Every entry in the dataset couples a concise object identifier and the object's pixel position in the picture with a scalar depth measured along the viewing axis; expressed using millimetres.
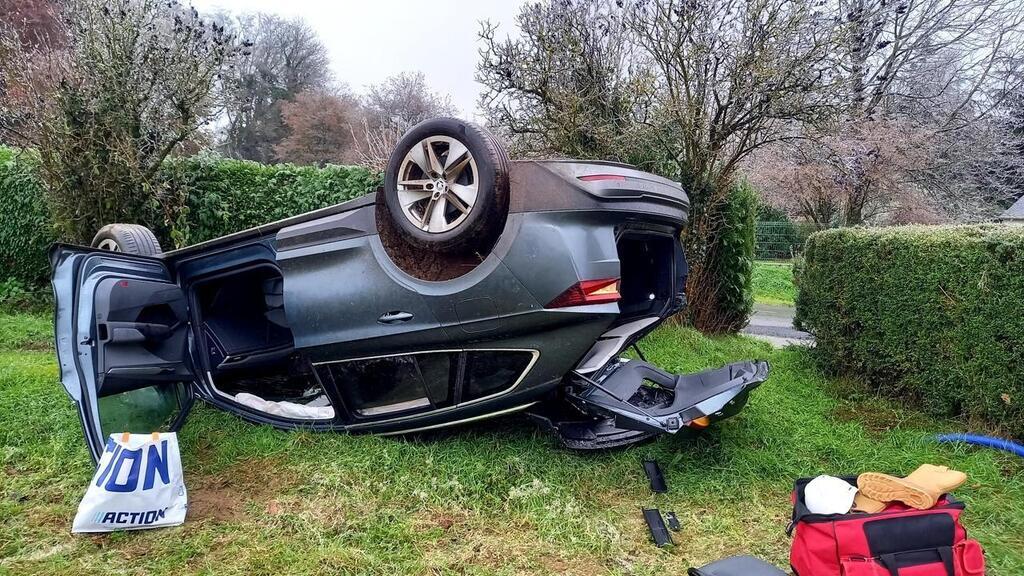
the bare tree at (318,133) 26922
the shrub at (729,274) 7328
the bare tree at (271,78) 30766
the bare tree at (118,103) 6852
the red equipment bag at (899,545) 2180
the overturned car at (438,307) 3092
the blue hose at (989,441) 3533
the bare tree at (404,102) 23859
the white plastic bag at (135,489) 2738
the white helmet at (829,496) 2416
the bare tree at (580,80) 7027
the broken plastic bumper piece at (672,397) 3256
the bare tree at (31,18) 16833
